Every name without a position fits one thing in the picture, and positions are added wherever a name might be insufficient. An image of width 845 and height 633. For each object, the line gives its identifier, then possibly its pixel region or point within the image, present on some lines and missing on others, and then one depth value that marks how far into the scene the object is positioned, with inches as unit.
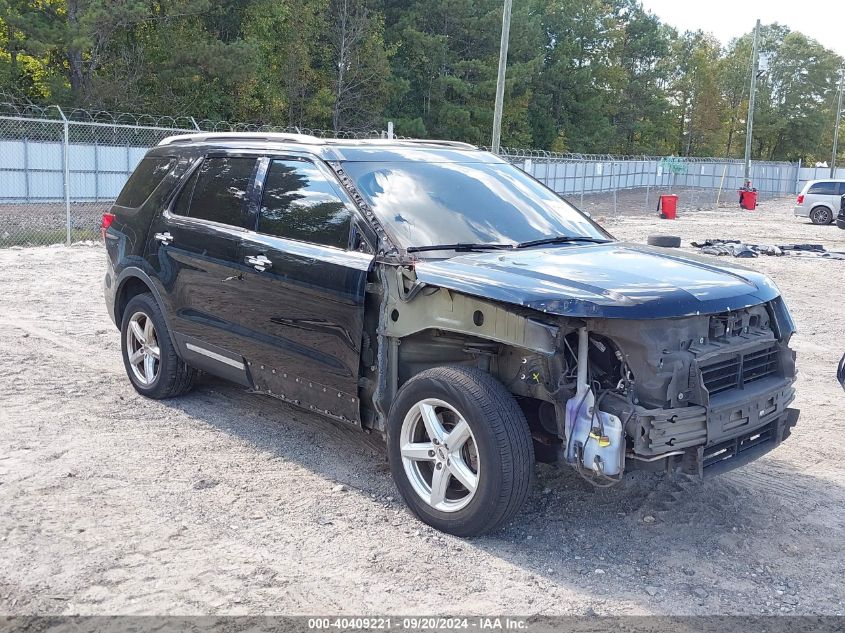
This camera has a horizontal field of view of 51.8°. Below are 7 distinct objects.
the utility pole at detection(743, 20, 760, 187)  1590.3
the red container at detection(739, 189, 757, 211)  1601.9
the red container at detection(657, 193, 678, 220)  1250.6
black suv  154.2
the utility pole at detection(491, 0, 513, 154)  805.8
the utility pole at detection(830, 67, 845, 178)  2575.5
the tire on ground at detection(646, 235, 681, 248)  250.4
